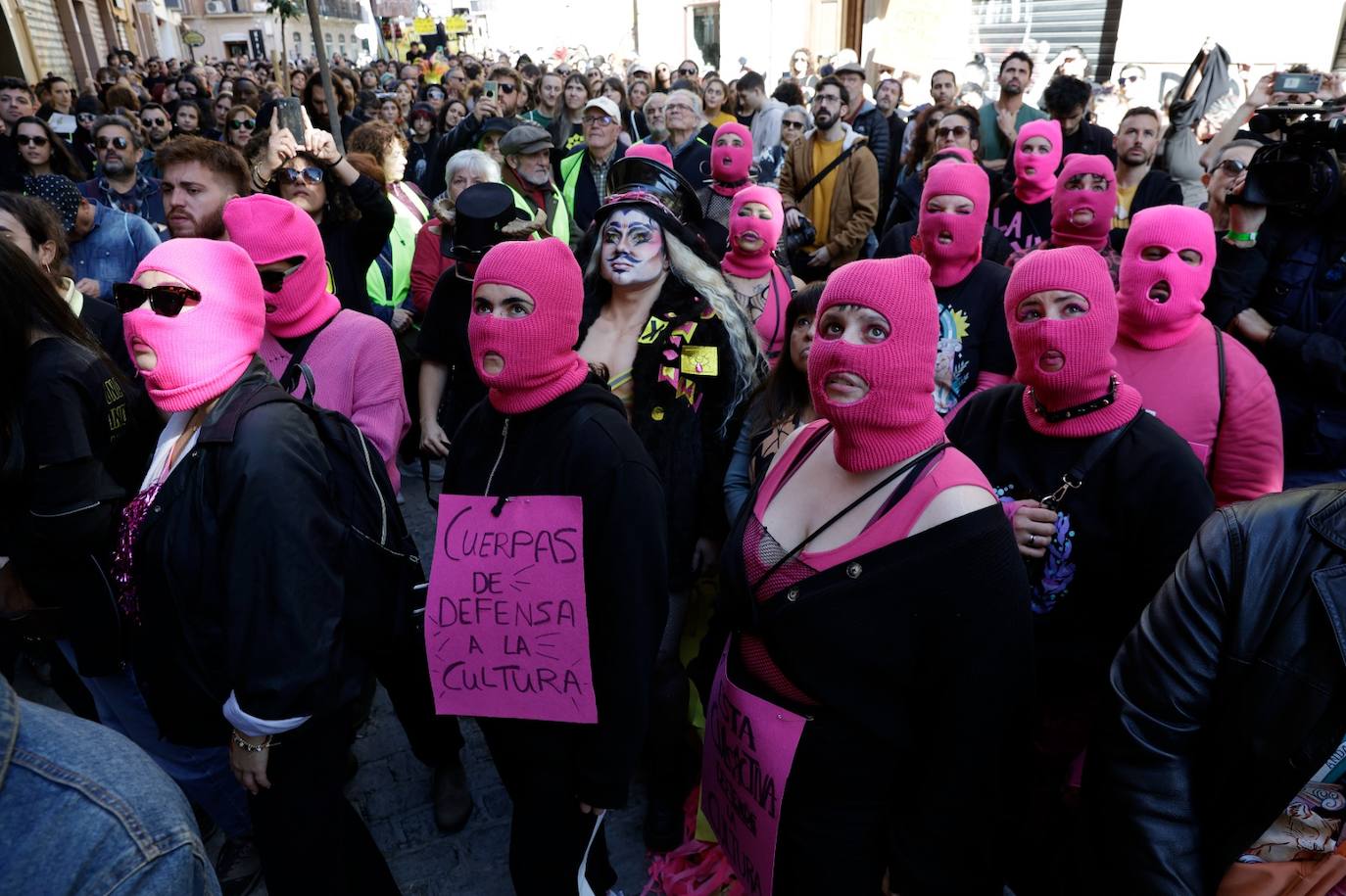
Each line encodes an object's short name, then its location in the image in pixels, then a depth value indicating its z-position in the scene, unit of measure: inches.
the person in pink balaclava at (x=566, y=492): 79.4
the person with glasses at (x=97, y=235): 170.6
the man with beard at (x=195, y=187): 132.3
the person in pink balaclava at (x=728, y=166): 225.5
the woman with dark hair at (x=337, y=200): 149.3
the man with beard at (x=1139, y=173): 195.3
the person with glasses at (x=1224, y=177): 153.9
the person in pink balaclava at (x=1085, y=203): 154.0
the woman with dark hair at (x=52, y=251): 123.0
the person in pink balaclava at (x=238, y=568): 74.0
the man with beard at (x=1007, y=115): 278.4
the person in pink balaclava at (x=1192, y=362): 98.2
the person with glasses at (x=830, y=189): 242.4
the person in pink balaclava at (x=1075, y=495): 79.8
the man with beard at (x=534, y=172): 208.5
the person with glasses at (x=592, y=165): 259.0
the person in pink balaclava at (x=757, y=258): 150.6
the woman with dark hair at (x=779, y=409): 109.2
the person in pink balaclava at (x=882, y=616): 63.0
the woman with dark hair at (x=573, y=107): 370.3
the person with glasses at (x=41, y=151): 241.3
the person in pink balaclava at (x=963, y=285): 133.2
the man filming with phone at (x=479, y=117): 307.3
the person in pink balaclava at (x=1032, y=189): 188.9
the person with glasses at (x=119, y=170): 237.1
